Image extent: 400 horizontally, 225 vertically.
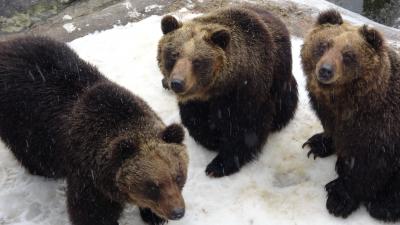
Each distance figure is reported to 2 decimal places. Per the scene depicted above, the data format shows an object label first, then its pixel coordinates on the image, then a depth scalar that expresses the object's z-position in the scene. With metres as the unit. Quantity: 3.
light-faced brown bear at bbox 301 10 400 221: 5.15
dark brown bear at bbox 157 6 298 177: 5.73
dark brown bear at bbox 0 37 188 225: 4.95
